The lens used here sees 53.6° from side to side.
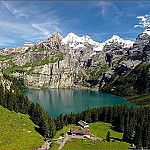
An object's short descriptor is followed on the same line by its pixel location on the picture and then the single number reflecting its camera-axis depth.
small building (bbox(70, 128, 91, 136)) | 74.63
